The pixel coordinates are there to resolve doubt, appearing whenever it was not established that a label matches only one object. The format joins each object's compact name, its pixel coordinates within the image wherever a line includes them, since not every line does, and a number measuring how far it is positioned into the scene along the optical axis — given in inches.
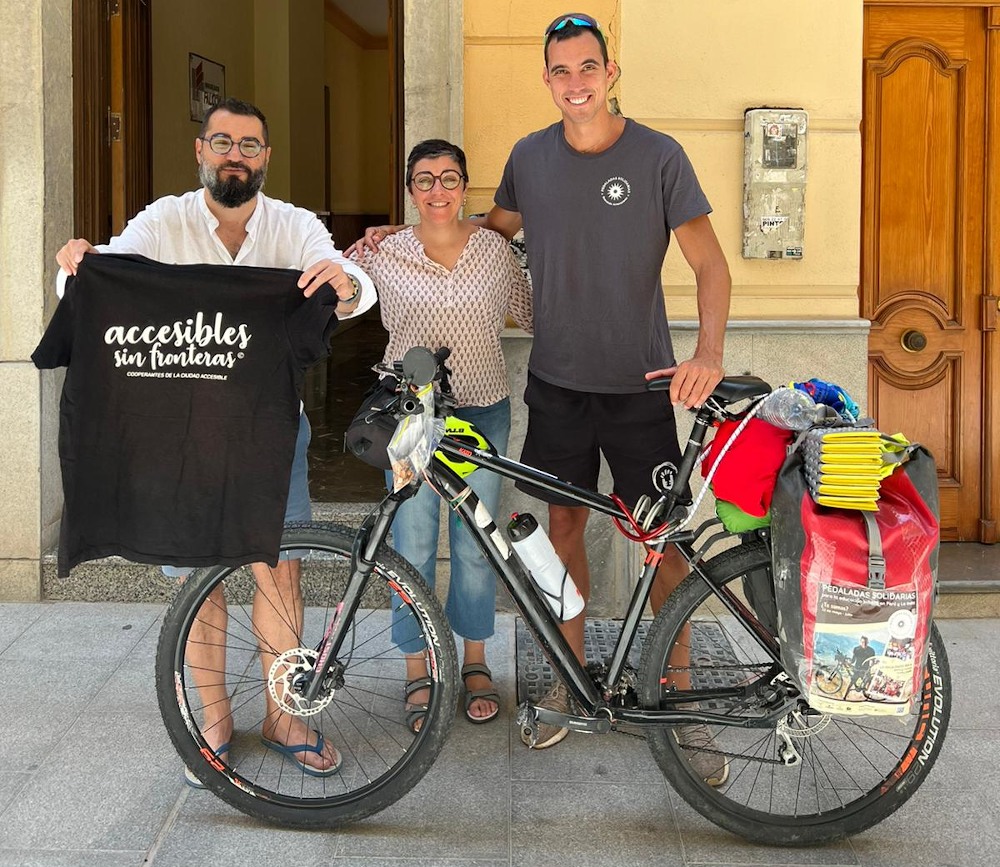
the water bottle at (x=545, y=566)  115.6
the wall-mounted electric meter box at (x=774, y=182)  176.7
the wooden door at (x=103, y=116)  211.9
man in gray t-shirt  127.6
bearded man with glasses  123.1
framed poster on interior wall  382.9
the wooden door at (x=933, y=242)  195.2
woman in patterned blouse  132.7
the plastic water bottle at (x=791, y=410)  107.8
